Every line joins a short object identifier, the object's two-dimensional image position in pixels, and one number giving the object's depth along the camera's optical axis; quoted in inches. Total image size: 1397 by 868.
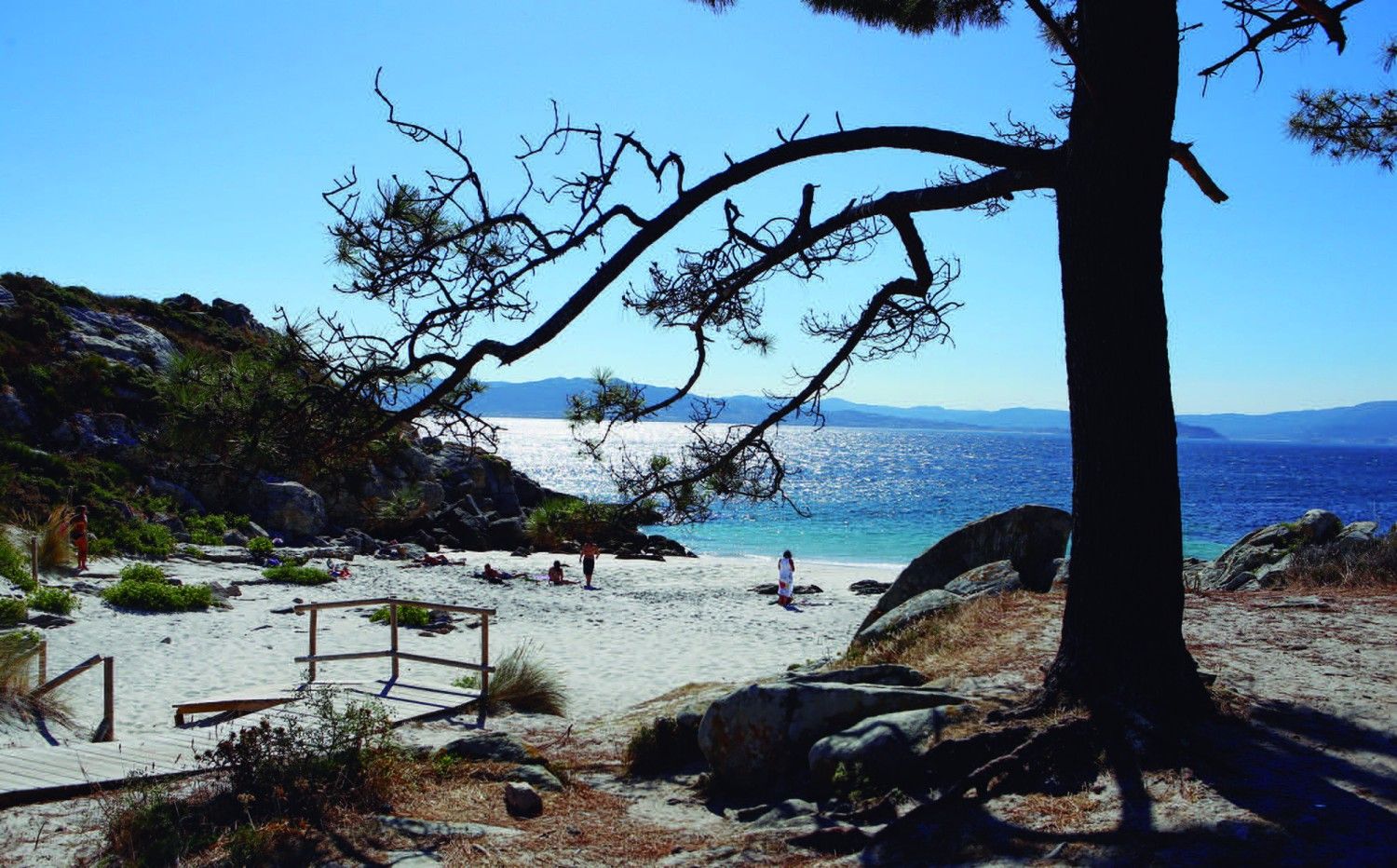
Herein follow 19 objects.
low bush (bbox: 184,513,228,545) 1059.3
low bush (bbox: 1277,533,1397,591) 446.9
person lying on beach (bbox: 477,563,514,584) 1063.6
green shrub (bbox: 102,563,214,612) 677.3
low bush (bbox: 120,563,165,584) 737.0
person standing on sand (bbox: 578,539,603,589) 1083.3
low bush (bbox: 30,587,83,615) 615.8
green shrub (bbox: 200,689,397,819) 241.0
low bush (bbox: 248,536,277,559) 1027.3
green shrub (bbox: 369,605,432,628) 713.6
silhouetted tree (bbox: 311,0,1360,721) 228.8
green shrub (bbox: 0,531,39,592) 638.5
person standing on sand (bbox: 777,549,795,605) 1003.9
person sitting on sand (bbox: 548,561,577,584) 1080.8
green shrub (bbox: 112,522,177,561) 901.2
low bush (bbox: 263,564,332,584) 881.5
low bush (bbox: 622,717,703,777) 301.3
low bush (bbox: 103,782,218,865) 218.2
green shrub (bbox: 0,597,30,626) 543.2
